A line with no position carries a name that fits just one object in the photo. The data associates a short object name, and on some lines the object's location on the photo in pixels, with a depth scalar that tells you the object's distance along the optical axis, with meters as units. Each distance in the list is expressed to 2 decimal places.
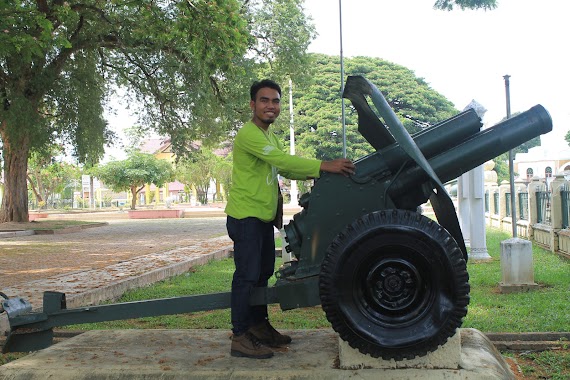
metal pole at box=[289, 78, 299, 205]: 38.36
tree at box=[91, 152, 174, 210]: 40.69
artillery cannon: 2.80
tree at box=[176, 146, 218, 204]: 53.30
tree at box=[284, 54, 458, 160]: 40.47
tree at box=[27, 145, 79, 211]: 51.28
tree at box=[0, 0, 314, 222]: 17.70
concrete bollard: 6.85
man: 3.31
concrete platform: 3.02
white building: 65.00
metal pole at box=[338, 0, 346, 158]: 17.09
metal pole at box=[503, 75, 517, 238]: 7.82
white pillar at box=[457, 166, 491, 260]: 10.29
